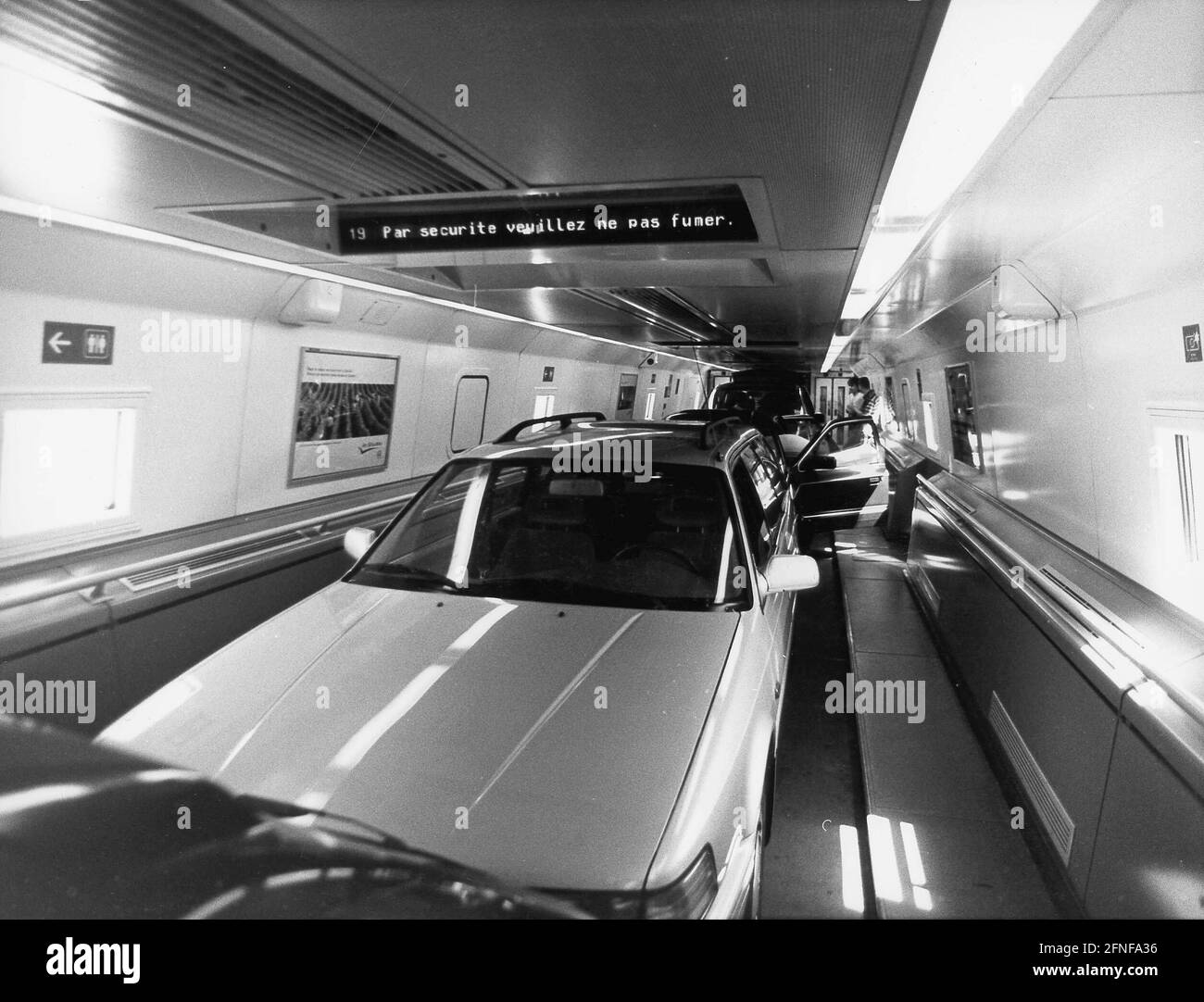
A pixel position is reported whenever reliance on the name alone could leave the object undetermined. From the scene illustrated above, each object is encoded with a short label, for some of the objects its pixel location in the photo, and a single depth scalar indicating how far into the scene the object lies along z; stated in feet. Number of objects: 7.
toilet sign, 12.19
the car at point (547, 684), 6.82
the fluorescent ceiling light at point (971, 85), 6.53
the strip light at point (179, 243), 10.64
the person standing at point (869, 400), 67.01
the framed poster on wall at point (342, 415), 19.13
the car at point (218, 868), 6.41
